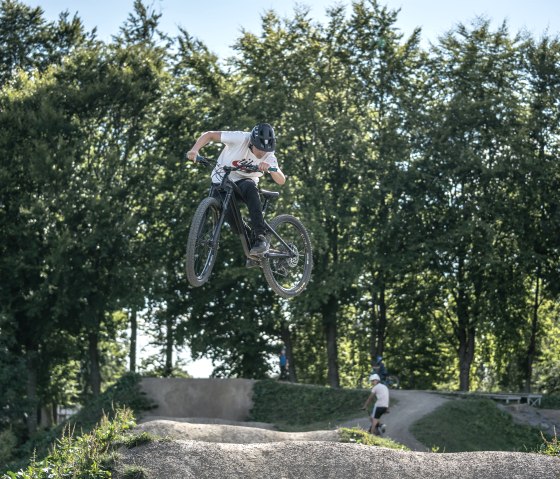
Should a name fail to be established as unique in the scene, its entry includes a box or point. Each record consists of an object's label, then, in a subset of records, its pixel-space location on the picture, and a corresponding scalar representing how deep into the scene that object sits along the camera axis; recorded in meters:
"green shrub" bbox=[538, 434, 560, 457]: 17.52
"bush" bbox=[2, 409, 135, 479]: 16.36
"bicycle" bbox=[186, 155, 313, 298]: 13.23
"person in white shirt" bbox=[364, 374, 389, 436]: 25.45
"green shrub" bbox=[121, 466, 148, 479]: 16.36
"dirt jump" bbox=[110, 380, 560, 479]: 16.41
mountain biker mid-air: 13.55
